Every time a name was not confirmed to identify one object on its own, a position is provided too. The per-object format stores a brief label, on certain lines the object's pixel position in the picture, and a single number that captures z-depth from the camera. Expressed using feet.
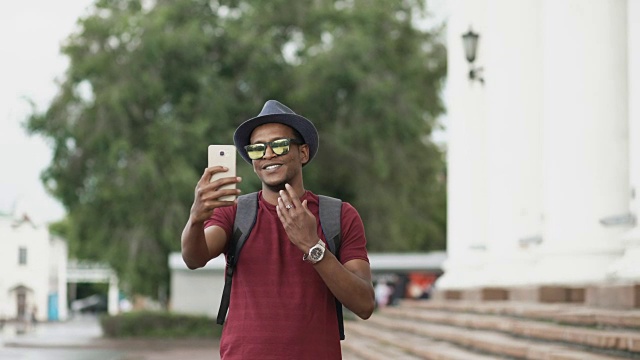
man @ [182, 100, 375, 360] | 11.80
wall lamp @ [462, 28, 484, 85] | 61.82
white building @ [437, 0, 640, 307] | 40.60
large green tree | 120.98
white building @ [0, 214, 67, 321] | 278.67
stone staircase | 28.89
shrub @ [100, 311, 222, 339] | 126.52
